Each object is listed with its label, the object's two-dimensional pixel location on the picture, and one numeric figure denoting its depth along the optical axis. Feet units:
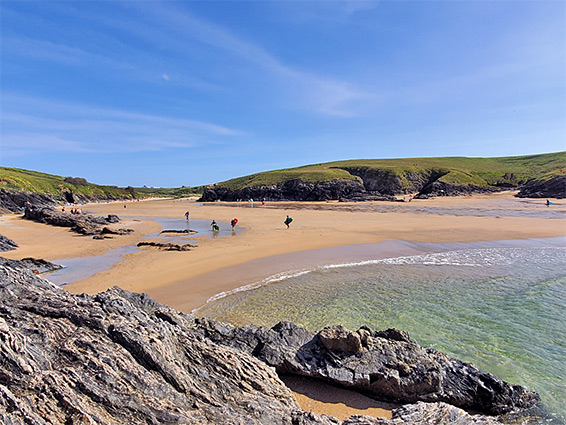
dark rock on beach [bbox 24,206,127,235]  97.77
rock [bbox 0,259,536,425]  11.94
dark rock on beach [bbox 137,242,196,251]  69.31
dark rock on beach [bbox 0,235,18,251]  69.21
